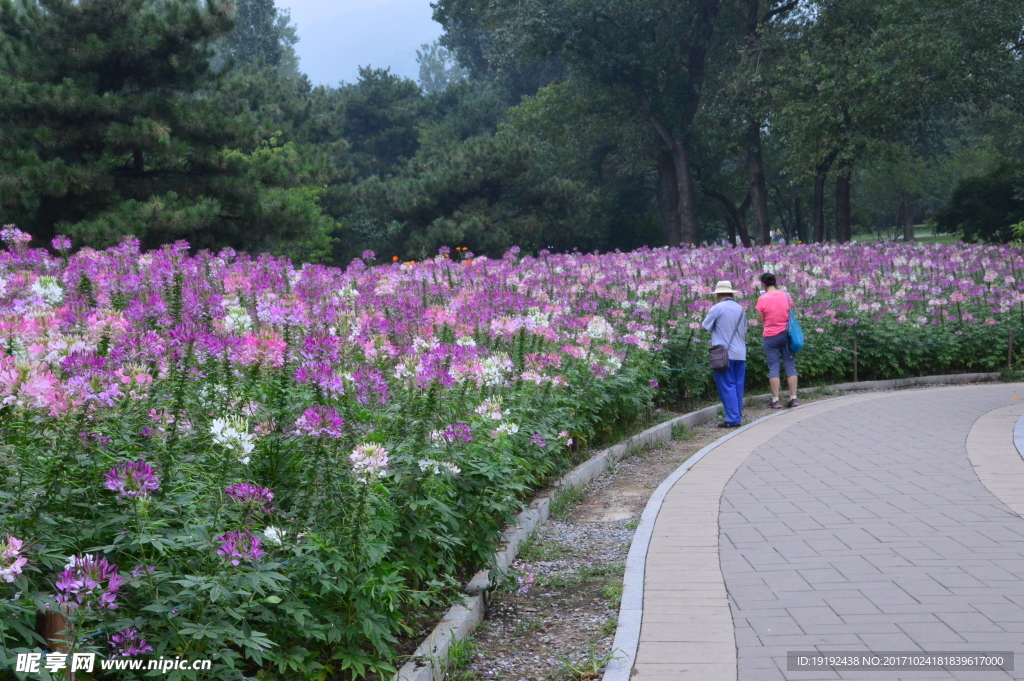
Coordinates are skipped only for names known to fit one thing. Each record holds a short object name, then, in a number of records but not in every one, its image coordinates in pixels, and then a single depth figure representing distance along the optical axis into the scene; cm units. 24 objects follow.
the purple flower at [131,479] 325
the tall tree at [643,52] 3441
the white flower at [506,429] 578
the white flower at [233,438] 351
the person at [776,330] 1275
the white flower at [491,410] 584
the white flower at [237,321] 518
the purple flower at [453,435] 502
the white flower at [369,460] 377
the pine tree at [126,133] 1662
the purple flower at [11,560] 276
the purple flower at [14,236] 837
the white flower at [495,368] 619
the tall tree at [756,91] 3225
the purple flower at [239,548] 327
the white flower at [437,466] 471
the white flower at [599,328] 972
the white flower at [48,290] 586
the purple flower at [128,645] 308
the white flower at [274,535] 359
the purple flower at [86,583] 285
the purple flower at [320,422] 390
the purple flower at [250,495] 337
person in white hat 1140
